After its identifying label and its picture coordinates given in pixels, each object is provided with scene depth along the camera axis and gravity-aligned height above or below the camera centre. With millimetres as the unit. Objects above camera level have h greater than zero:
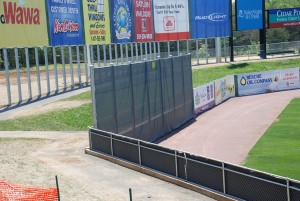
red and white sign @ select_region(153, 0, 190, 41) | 60500 +3314
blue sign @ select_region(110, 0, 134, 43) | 50062 +2843
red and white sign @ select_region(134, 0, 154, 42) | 55594 +3050
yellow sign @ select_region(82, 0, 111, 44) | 44906 +2603
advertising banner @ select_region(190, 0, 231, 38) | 64062 +3417
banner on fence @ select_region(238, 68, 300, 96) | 50781 -4221
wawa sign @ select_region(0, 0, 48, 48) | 33719 +2065
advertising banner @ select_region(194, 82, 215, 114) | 38706 -4384
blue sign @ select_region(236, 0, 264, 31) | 65688 +3776
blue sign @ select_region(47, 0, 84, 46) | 39531 +2332
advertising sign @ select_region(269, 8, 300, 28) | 68750 +3224
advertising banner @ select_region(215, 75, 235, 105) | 45156 -4372
